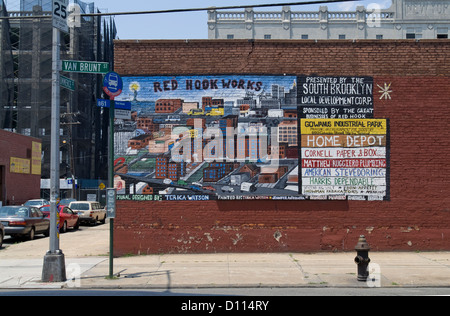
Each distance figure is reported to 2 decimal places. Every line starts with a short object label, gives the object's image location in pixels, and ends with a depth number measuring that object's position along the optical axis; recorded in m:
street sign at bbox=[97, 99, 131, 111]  11.55
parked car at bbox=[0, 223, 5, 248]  18.42
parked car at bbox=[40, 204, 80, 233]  26.31
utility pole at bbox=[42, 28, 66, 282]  10.95
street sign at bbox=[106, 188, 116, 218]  11.41
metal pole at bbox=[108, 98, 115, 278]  11.20
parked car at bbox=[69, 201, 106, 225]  32.47
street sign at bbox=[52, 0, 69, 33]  11.27
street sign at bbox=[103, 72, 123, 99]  11.69
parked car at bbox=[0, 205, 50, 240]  20.92
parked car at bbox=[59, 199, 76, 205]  38.63
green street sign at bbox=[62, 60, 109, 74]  11.65
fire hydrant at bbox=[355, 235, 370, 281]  10.57
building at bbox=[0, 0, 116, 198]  54.53
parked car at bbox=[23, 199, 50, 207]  32.62
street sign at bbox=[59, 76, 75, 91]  11.67
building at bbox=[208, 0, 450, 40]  64.31
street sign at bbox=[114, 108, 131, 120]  11.75
